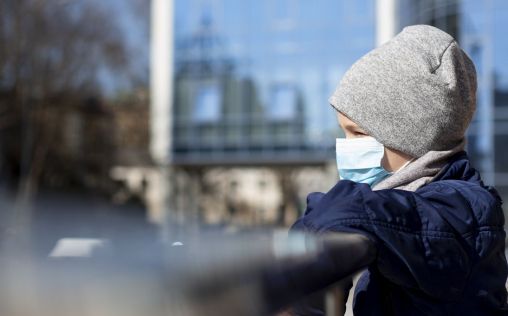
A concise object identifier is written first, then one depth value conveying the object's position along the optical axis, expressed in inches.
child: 54.9
